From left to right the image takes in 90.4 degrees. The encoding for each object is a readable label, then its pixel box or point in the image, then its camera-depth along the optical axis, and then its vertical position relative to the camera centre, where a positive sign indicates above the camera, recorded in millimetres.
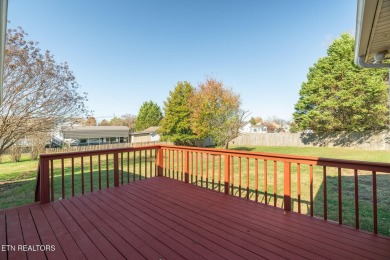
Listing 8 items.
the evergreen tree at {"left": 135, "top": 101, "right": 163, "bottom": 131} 32375 +2586
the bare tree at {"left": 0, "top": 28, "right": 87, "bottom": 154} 6238 +1446
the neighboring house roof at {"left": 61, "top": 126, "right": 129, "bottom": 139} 24578 -71
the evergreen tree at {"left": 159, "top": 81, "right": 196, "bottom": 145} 15328 +1148
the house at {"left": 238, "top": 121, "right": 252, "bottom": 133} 39325 +655
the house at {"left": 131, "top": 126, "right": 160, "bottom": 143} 28516 -687
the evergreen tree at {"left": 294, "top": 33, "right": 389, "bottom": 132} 13828 +2802
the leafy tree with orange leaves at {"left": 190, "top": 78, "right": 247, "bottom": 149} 11969 +1144
